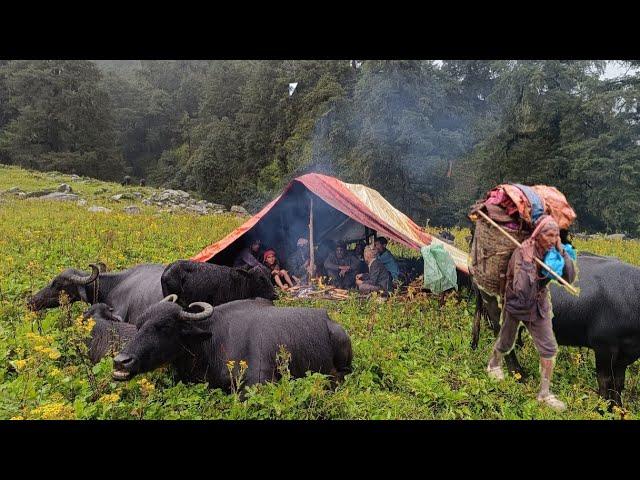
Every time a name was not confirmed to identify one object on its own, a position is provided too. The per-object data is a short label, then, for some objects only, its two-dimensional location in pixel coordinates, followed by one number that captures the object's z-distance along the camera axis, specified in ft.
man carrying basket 14.87
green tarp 26.94
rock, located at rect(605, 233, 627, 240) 57.54
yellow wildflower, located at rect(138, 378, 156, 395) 13.24
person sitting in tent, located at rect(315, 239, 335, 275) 33.42
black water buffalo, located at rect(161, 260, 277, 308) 21.88
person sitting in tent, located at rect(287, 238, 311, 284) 33.27
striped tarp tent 29.09
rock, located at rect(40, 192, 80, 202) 63.46
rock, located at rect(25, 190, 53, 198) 63.99
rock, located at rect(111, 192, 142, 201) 71.67
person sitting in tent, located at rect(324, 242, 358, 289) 31.68
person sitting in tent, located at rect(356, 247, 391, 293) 29.30
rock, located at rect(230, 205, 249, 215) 86.58
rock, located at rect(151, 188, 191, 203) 78.54
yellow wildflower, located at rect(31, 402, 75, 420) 11.93
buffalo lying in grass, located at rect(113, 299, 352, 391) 15.42
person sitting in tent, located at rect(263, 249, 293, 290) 31.32
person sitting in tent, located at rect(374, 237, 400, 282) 30.15
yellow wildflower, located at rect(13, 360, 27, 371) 14.09
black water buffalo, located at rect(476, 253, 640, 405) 16.94
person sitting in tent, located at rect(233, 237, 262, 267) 29.78
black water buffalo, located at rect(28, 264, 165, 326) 22.66
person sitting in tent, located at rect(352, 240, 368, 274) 32.05
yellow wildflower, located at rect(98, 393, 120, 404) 12.86
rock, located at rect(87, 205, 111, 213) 55.76
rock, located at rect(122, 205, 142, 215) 59.94
